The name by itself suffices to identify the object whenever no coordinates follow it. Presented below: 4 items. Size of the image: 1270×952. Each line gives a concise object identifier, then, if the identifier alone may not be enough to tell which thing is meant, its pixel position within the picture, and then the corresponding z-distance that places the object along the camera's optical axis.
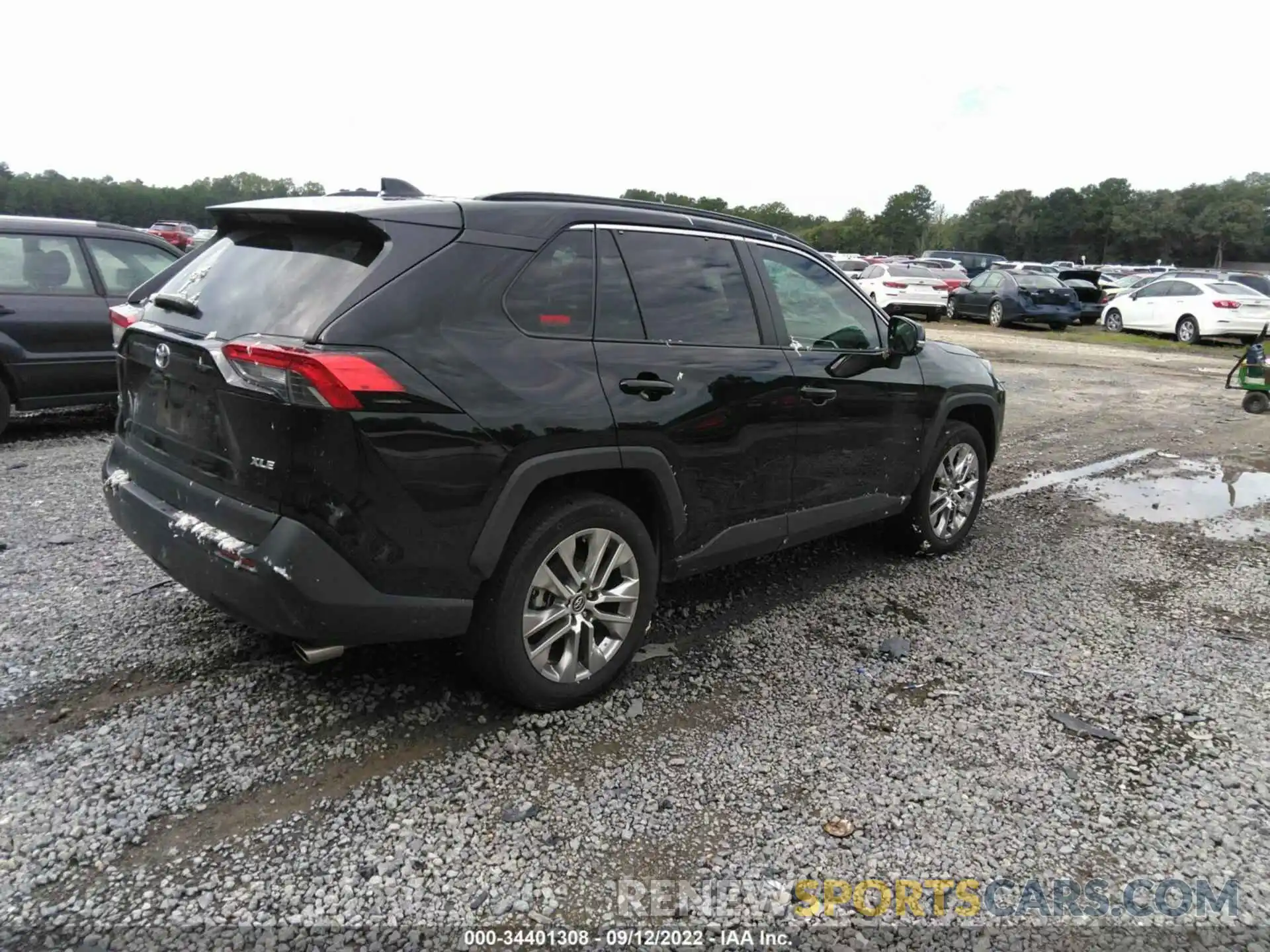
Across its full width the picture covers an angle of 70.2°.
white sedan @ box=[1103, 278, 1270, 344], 19.80
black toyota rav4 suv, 2.76
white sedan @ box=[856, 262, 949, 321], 23.20
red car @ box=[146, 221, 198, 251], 31.89
